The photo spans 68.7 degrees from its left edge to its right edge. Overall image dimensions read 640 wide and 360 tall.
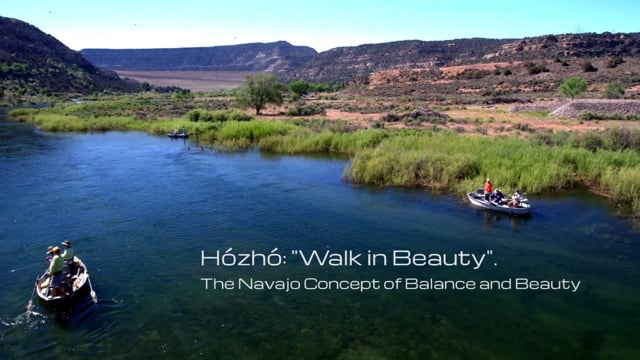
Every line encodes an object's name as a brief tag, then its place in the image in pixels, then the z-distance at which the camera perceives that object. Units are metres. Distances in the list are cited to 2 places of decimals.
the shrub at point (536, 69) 84.88
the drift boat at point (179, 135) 43.12
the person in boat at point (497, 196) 20.22
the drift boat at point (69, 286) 12.08
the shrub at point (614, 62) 80.06
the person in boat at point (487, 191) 20.39
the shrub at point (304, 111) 57.08
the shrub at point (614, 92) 56.81
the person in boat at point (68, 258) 13.44
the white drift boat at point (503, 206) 19.66
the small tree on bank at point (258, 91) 57.38
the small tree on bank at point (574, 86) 56.03
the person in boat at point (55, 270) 12.23
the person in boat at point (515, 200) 19.72
